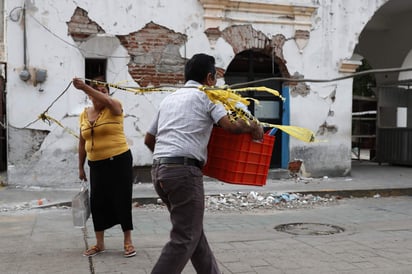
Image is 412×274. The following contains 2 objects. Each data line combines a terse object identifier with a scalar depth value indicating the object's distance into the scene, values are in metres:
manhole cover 6.52
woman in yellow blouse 4.95
